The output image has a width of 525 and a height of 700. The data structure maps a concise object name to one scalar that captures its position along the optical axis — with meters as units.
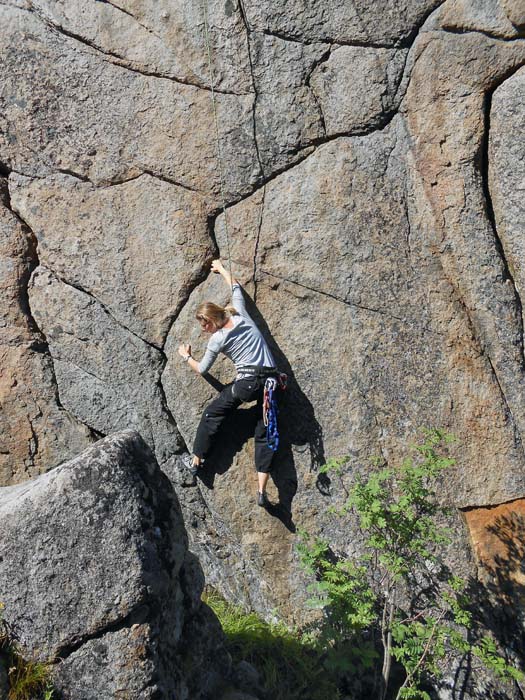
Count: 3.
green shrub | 4.86
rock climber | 5.55
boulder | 3.71
